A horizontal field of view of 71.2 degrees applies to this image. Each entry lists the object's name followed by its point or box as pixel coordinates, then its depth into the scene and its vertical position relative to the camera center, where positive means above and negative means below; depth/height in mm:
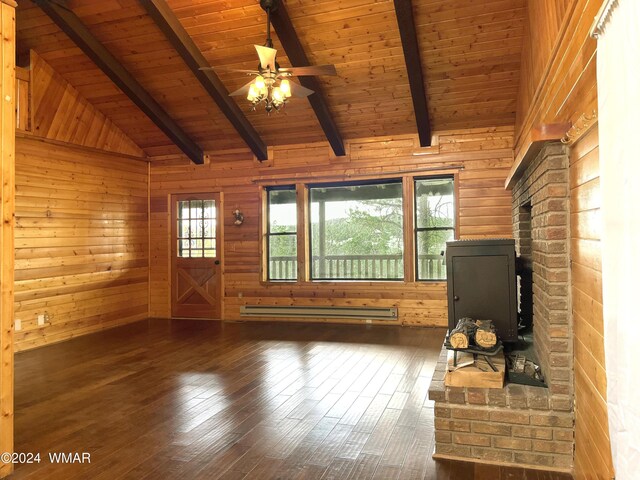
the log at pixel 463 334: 2859 -611
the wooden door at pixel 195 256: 7574 -183
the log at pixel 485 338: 2883 -628
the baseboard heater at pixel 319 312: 6652 -1058
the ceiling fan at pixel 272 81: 4004 +1531
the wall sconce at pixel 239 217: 7375 +458
